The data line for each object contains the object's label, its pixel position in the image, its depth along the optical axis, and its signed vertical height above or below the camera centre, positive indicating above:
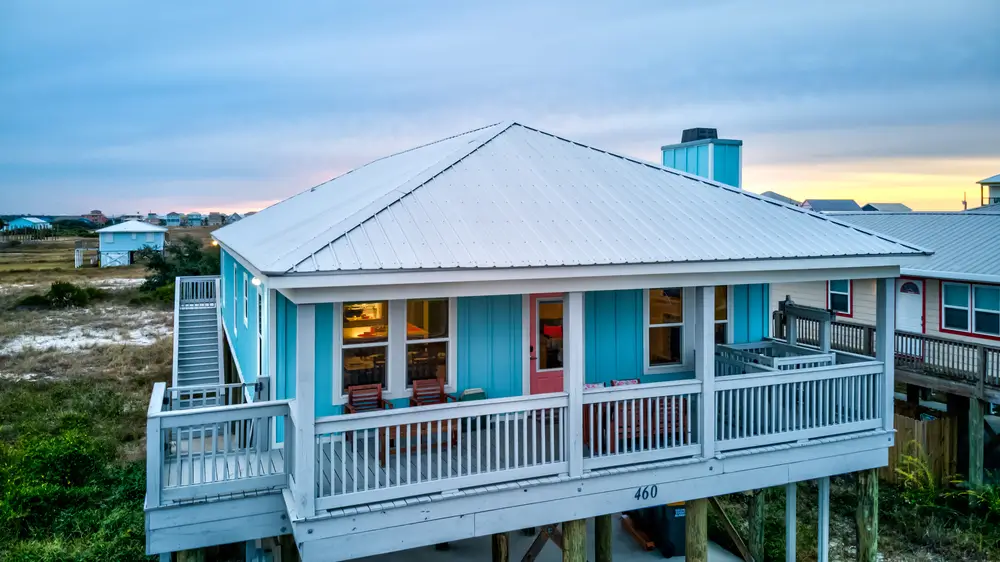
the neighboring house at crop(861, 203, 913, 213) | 76.76 +8.29
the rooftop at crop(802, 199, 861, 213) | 71.39 +8.09
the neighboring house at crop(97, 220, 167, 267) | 69.38 +4.04
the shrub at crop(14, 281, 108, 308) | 42.34 -1.06
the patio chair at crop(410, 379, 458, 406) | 9.41 -1.53
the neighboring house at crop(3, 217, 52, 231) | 102.37 +9.27
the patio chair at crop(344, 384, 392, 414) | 9.07 -1.55
